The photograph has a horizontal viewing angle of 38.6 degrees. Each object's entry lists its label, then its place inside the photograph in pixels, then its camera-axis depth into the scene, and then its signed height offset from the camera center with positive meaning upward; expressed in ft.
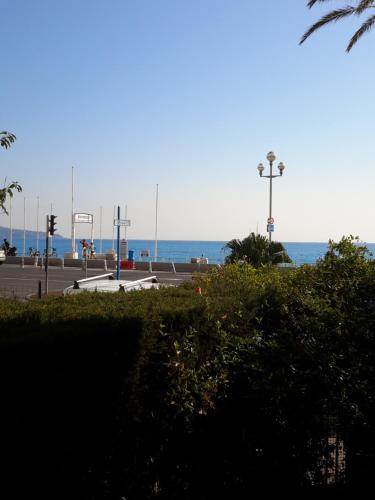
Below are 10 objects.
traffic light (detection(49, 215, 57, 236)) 81.41 +2.63
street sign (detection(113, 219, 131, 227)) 93.45 +3.81
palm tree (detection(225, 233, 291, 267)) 54.29 -0.35
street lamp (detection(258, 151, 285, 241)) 97.55 +15.27
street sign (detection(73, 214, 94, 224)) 106.60 +4.92
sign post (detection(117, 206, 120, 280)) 92.60 +3.05
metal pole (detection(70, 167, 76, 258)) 174.27 +1.25
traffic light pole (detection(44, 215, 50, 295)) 63.04 +1.08
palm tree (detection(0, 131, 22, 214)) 17.68 +1.81
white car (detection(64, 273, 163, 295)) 41.91 -3.35
